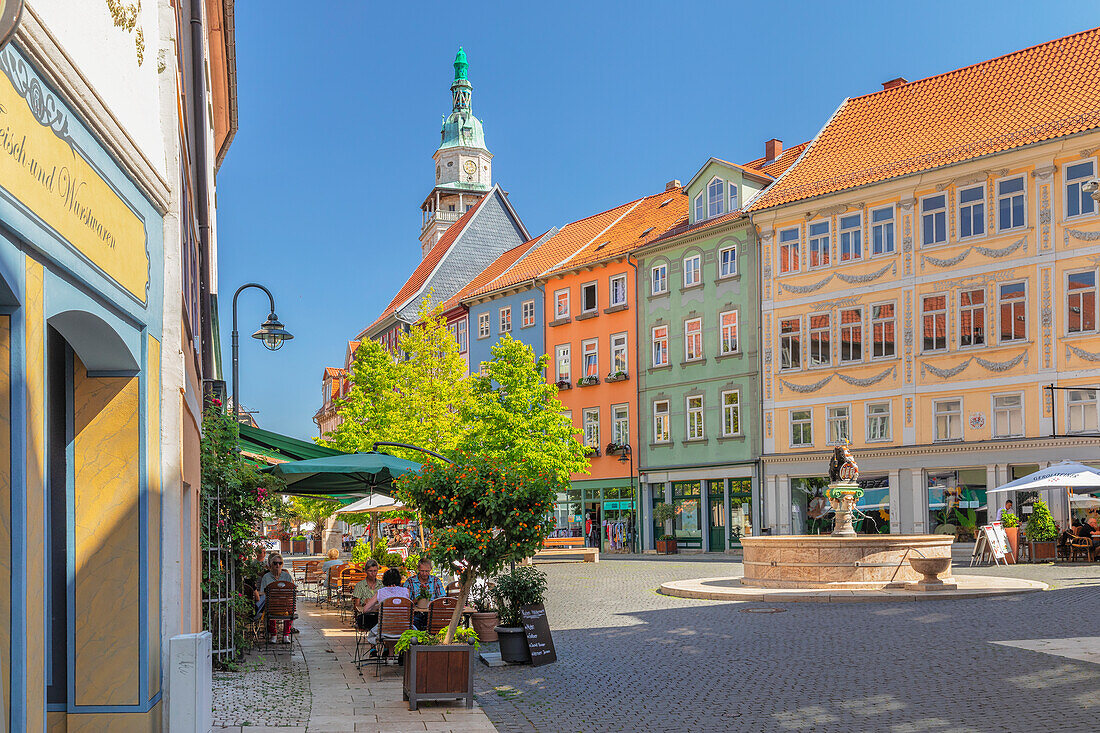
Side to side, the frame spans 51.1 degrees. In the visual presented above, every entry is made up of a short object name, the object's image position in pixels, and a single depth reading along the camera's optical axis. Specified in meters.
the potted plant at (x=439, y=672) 11.15
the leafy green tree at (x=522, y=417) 40.88
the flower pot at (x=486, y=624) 16.16
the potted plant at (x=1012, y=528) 29.34
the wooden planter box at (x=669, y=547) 43.28
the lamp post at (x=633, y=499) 45.91
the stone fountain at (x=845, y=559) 22.50
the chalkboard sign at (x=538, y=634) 14.02
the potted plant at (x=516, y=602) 14.04
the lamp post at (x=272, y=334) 21.16
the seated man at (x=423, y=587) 14.71
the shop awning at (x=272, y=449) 17.12
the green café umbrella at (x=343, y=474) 17.19
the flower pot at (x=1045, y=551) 28.73
